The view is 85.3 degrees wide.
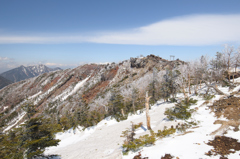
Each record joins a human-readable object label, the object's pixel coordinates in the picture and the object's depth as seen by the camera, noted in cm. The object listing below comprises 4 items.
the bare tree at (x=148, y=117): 1765
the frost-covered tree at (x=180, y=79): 3323
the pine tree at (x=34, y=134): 1199
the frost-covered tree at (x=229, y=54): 3047
